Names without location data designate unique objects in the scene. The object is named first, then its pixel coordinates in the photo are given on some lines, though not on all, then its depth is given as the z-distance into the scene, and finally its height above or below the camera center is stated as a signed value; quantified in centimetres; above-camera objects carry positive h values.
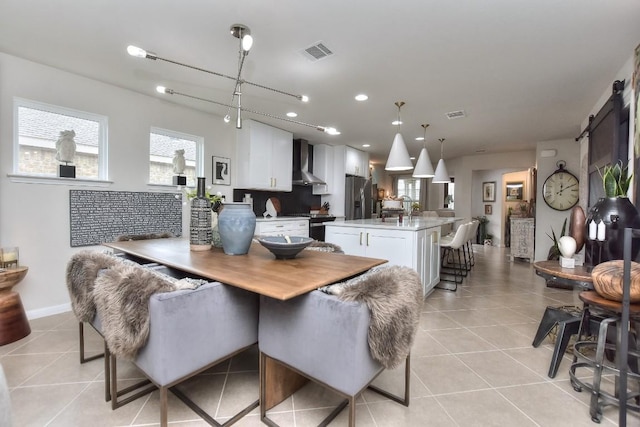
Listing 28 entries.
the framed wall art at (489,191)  858 +54
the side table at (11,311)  241 -88
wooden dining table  130 -32
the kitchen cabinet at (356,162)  649 +106
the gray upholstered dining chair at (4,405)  78 -53
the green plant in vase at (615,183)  200 +19
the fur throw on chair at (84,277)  162 -40
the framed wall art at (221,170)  446 +56
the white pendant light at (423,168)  461 +65
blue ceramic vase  192 -13
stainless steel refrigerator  654 +24
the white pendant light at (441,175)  522 +61
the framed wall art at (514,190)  811 +55
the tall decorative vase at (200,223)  212 -11
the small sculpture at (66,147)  296 +59
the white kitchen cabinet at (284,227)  472 -33
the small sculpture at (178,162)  395 +60
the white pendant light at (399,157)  376 +66
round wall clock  555 +40
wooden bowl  160 -38
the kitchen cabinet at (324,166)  639 +91
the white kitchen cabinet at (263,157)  466 +84
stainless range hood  585 +92
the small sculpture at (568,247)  210 -26
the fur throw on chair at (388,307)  123 -42
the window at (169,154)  382 +71
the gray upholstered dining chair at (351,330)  123 -53
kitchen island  327 -39
